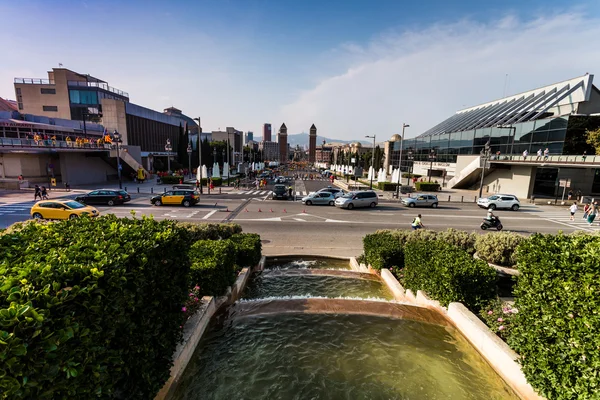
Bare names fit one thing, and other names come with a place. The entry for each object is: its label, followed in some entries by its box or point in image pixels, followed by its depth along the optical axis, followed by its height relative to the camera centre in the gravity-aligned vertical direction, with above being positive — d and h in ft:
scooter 57.00 -11.76
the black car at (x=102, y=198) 77.15 -11.14
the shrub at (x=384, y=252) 32.24 -10.12
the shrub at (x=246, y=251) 31.27 -10.02
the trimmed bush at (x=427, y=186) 123.64 -9.86
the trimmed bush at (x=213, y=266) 21.61 -8.39
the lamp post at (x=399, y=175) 104.42 -4.66
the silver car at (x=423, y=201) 86.69 -11.42
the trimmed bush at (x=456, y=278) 21.20 -8.60
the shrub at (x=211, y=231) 34.39 -9.07
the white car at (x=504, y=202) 83.97 -10.82
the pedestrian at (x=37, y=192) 77.60 -10.08
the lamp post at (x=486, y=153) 92.29 +3.60
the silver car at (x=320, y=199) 86.33 -11.33
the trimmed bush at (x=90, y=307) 7.14 -4.76
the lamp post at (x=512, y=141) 114.38 +9.63
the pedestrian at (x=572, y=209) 71.28 -10.63
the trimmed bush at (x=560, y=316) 11.28 -6.49
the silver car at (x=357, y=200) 81.25 -10.85
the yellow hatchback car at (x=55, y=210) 56.24 -10.75
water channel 14.64 -11.47
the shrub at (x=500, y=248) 31.60 -9.21
